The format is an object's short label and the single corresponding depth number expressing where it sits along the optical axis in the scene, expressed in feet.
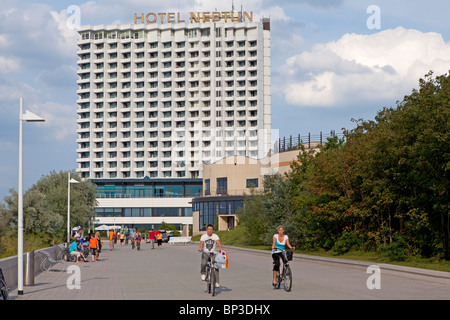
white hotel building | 445.78
